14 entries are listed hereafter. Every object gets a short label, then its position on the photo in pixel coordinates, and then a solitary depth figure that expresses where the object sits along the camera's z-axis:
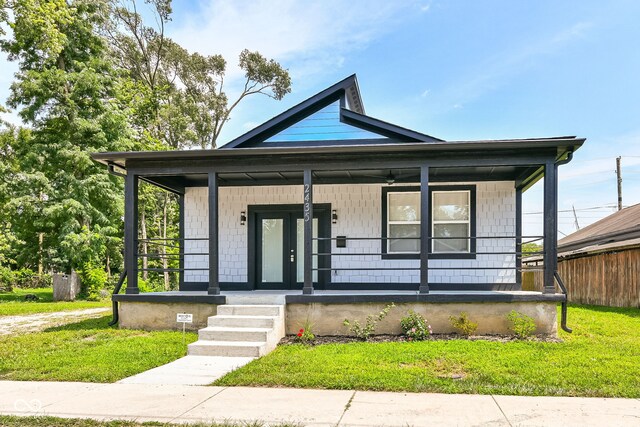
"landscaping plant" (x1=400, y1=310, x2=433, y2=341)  7.91
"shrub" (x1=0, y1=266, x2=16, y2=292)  20.81
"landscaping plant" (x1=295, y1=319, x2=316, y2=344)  7.99
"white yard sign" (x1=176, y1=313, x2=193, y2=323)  7.34
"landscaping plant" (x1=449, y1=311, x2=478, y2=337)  8.05
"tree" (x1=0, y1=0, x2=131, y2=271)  17.41
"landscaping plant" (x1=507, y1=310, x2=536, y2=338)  7.91
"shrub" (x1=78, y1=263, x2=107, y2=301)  17.41
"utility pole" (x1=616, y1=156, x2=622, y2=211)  27.73
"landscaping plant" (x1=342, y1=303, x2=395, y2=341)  8.10
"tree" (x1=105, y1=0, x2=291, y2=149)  24.50
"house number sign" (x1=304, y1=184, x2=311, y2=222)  8.73
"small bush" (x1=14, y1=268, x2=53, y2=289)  24.81
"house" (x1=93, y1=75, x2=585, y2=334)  8.36
